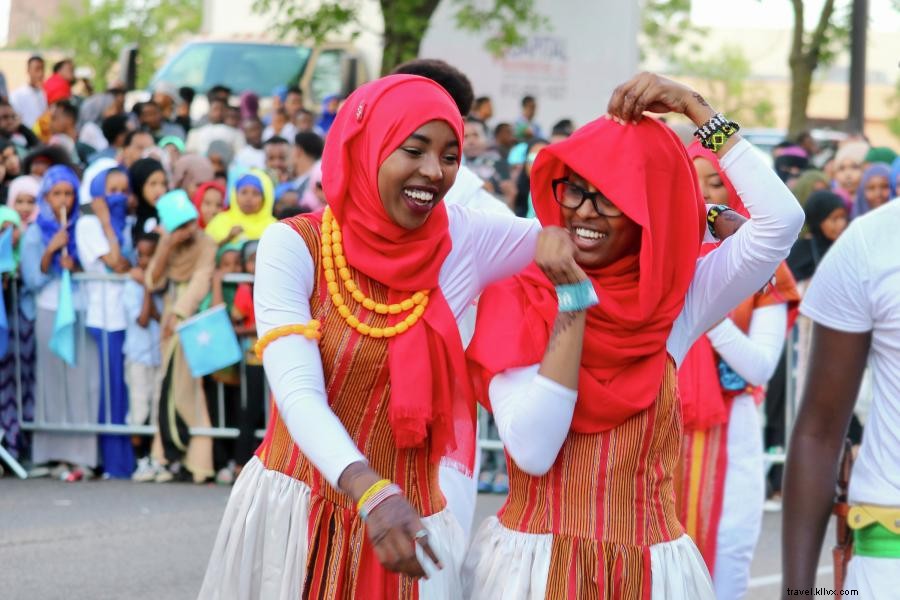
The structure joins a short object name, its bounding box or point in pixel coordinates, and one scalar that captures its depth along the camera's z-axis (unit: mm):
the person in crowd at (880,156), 13422
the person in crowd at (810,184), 11945
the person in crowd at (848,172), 12812
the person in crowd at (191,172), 11375
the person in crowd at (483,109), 17016
